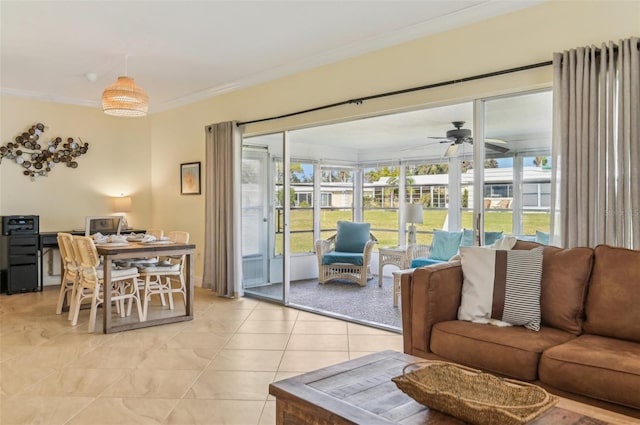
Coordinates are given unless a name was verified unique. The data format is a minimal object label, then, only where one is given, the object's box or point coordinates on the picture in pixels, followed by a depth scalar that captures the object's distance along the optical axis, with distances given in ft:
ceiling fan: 19.62
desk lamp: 23.79
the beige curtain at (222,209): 19.48
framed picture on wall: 21.94
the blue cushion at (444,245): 20.36
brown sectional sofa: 7.07
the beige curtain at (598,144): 9.70
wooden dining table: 14.20
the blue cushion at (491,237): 12.26
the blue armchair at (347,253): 23.54
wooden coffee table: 5.13
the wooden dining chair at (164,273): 15.88
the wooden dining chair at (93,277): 14.44
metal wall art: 21.17
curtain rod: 11.33
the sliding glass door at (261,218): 19.29
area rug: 16.31
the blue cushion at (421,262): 19.84
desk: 20.59
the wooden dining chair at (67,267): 15.57
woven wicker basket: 4.87
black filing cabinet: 19.85
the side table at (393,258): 22.29
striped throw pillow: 9.10
